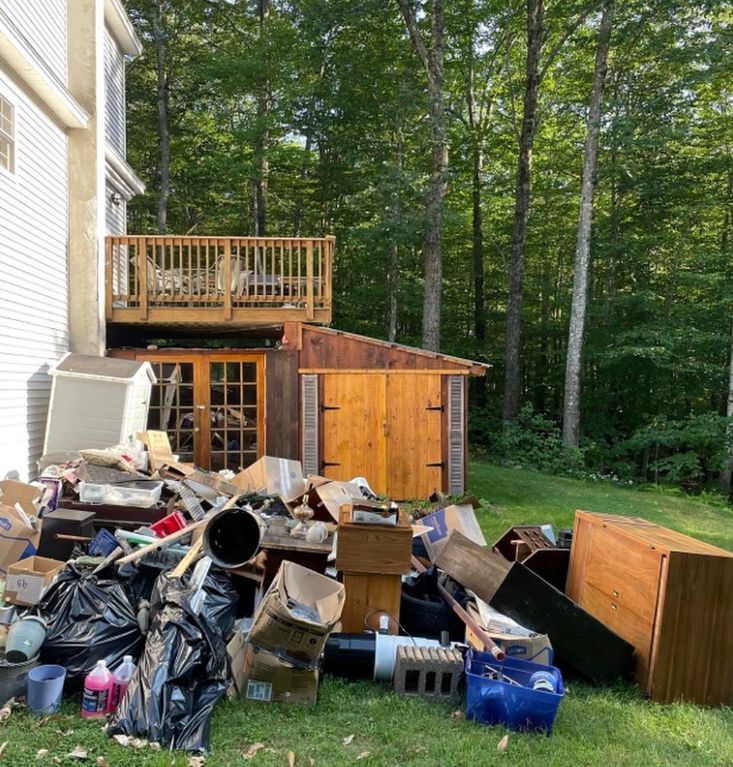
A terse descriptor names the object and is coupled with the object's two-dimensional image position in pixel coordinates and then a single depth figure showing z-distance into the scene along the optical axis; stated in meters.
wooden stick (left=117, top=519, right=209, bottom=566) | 3.75
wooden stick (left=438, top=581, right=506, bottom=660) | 3.25
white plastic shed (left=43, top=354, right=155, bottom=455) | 7.04
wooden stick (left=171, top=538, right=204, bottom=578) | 3.56
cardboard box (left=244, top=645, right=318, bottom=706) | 3.23
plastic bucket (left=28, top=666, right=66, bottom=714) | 2.98
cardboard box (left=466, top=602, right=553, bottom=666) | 3.38
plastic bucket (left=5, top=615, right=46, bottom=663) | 3.11
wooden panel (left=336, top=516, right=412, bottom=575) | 3.81
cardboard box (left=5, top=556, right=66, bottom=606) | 3.56
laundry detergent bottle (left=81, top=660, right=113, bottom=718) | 2.96
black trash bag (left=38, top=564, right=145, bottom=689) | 3.19
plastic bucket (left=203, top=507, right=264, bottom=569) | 3.89
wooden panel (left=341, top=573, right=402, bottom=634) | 3.85
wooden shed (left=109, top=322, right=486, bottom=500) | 8.88
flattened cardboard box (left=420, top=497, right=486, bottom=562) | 5.25
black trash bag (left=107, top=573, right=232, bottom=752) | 2.76
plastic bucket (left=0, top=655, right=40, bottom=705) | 3.03
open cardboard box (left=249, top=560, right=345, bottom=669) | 3.15
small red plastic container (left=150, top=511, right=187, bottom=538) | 4.60
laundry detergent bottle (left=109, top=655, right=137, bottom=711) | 3.01
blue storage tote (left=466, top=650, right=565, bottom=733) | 3.04
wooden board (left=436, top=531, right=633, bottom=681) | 3.62
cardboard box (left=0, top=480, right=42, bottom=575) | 4.36
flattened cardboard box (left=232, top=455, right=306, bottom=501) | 6.23
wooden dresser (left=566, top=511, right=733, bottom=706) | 3.42
